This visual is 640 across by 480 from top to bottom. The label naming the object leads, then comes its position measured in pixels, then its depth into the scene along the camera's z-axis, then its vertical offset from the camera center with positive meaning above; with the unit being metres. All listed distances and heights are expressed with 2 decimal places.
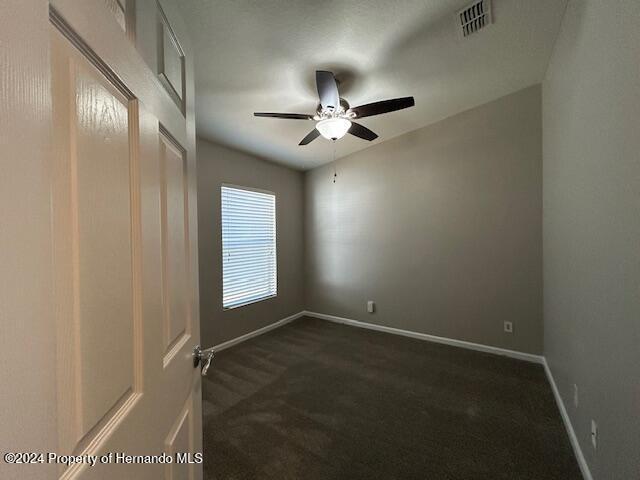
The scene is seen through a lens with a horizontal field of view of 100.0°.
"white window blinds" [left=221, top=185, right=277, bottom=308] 3.36 -0.11
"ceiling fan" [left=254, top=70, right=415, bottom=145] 1.91 +0.98
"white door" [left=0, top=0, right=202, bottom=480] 0.41 -0.01
